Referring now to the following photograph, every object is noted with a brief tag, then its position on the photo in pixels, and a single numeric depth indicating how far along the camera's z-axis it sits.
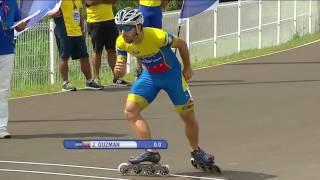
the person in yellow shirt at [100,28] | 15.90
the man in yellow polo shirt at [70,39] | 15.30
